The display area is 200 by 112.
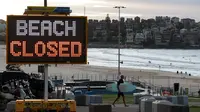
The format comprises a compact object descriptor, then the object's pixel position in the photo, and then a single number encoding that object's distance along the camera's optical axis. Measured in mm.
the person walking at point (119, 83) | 25023
